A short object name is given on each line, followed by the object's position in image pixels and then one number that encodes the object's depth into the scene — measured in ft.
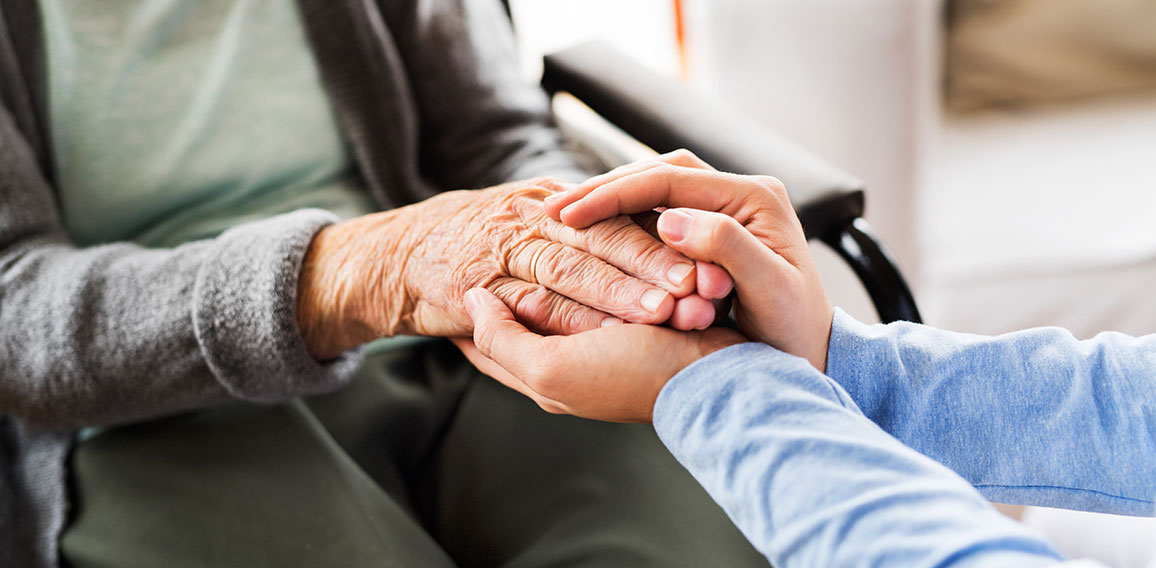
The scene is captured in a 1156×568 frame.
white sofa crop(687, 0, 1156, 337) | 3.86
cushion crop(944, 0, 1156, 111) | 4.28
